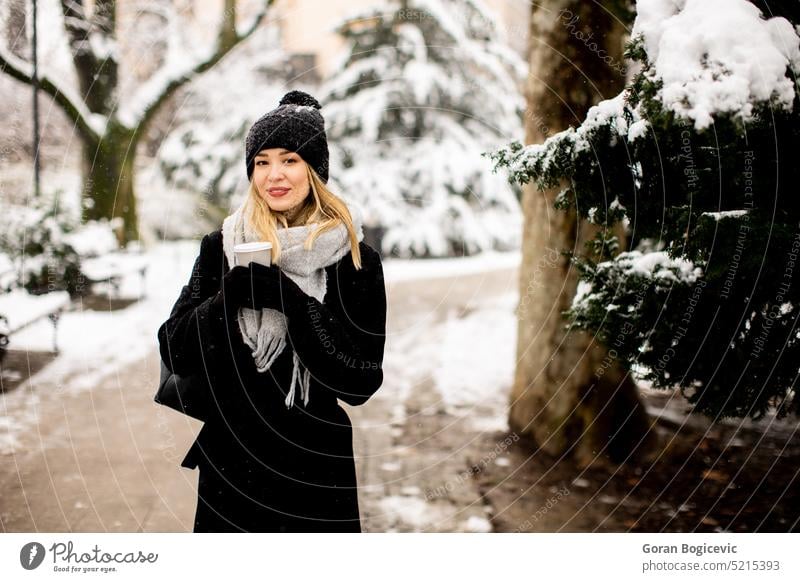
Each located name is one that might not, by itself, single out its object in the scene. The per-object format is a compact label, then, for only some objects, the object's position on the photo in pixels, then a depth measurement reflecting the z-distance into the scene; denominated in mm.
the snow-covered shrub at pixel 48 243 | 4211
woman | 1604
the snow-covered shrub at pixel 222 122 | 7609
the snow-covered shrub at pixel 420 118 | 7586
